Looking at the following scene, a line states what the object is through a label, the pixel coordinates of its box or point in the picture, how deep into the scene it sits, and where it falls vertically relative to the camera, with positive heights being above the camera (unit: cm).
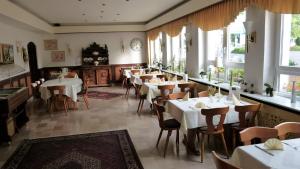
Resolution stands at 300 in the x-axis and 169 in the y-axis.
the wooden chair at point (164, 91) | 607 -79
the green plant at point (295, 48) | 395 +13
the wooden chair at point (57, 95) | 672 -90
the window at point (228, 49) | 539 +20
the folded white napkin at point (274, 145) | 229 -79
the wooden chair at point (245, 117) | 375 -93
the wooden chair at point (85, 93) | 769 -97
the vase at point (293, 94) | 376 -57
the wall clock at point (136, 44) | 1292 +81
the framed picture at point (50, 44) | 1208 +86
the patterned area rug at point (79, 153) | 385 -154
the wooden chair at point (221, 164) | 199 -84
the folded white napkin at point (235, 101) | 411 -70
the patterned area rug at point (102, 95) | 937 -132
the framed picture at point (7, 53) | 682 +27
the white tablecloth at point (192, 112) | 381 -83
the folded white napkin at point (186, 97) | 448 -68
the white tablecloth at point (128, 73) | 1034 -54
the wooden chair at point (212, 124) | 362 -98
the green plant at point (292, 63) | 402 -11
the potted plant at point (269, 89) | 426 -55
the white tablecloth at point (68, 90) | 704 -79
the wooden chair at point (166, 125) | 404 -106
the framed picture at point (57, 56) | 1227 +28
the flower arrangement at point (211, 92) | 466 -62
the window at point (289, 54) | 397 +3
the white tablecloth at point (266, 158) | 203 -85
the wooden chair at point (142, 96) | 679 -96
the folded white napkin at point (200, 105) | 399 -73
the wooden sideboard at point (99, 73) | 1220 -56
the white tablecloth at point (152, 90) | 645 -78
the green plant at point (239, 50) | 534 +15
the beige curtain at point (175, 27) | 778 +108
